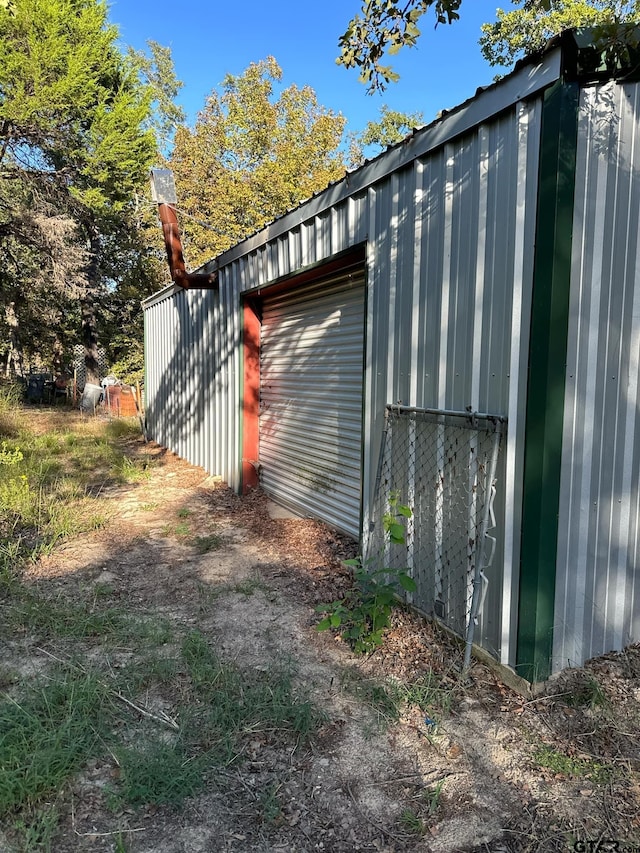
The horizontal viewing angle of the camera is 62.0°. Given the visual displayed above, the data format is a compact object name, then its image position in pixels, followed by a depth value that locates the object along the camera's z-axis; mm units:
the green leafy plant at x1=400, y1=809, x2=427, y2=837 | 1845
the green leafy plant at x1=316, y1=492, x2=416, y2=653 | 2826
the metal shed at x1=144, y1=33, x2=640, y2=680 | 2461
